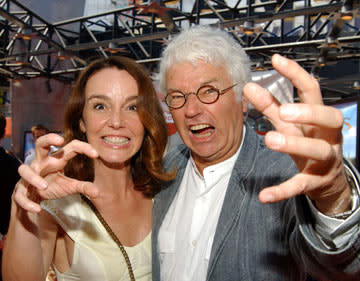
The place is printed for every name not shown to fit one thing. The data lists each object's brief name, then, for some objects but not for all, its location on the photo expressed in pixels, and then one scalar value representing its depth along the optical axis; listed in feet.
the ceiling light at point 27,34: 18.96
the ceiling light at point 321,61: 19.23
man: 2.28
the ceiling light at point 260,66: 22.24
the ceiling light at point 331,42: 15.76
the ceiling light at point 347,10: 12.60
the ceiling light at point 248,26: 14.88
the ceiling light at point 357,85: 26.17
